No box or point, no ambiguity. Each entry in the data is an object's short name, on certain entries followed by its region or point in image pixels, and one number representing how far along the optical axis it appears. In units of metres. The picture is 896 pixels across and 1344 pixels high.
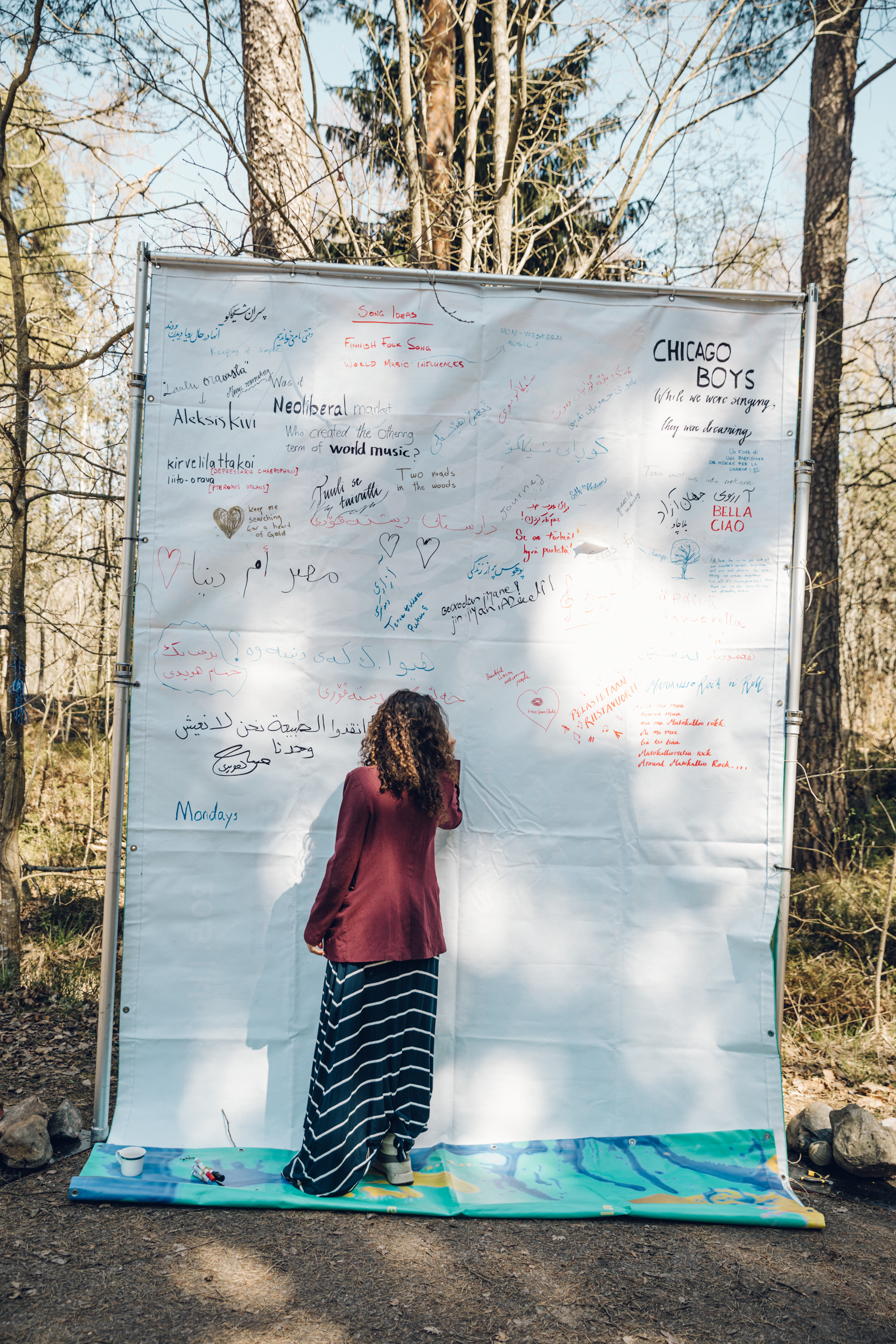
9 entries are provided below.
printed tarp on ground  2.74
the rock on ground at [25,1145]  2.83
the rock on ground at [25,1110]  2.93
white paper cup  2.82
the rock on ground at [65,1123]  2.99
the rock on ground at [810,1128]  3.17
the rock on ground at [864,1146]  2.97
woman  2.73
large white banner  3.04
